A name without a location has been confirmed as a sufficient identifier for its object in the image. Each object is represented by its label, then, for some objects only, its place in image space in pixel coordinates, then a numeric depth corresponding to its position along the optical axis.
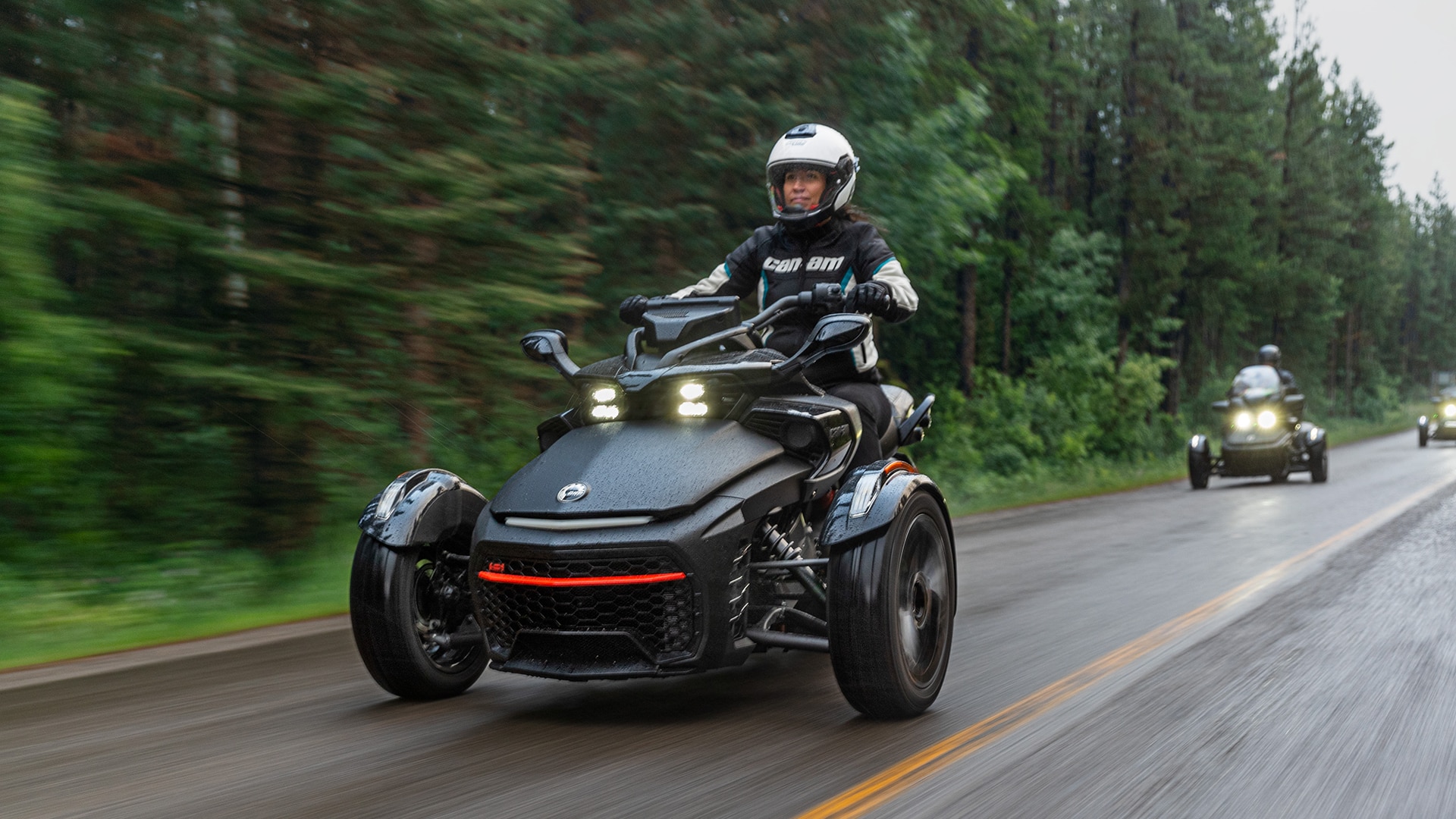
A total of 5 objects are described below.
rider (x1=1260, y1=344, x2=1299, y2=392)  21.64
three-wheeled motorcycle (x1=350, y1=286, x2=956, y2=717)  4.59
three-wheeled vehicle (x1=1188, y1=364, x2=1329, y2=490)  19.72
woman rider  5.95
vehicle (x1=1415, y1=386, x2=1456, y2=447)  35.03
